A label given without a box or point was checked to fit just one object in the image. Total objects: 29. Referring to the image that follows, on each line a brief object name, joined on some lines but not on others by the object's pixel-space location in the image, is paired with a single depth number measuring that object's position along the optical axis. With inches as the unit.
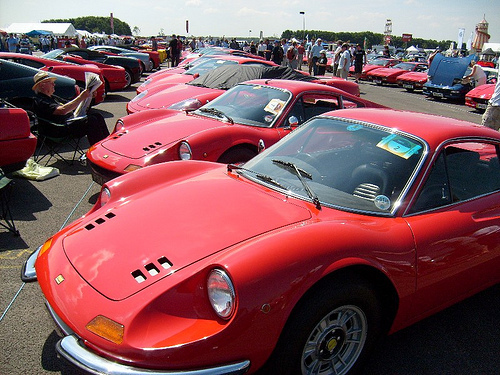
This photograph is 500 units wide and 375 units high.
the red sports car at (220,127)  176.4
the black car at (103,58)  552.3
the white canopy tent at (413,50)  2111.6
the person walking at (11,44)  1052.4
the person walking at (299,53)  875.9
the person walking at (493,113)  229.9
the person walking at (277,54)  867.4
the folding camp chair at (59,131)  231.0
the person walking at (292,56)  765.5
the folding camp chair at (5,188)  145.5
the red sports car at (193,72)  372.2
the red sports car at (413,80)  757.3
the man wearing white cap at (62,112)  234.1
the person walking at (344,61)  644.7
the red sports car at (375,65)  914.8
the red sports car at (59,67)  365.8
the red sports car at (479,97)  520.2
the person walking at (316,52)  764.8
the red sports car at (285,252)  72.6
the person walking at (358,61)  766.5
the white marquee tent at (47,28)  2177.7
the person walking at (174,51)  853.8
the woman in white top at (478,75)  583.8
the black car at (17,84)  297.1
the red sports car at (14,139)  178.2
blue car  636.1
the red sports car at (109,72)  476.4
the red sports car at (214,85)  287.0
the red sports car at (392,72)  837.2
